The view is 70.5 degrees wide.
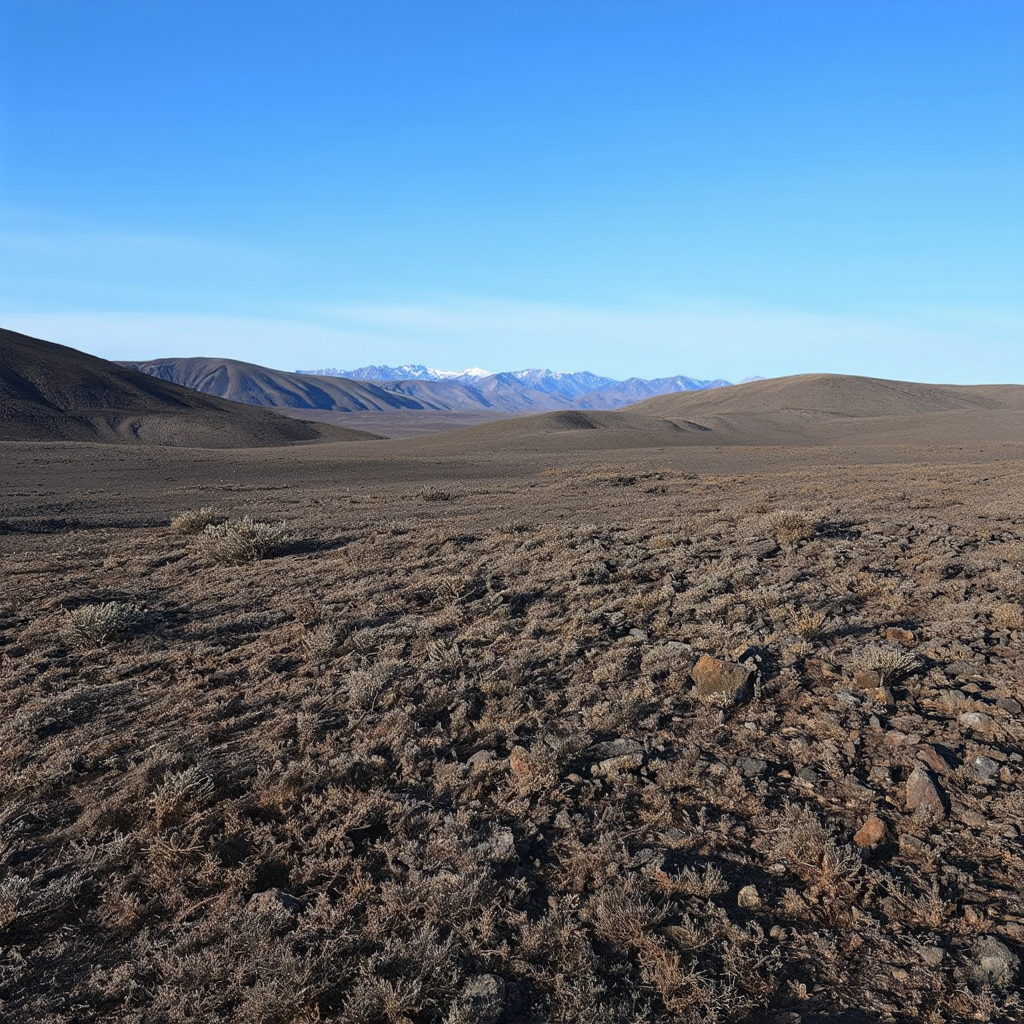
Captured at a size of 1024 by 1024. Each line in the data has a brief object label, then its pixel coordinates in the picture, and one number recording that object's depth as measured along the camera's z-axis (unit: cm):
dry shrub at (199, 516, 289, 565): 1052
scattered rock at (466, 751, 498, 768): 469
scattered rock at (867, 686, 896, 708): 527
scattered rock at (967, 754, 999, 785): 438
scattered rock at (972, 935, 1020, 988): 305
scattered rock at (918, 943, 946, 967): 314
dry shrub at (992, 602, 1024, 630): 654
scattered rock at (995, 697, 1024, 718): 506
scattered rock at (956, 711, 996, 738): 486
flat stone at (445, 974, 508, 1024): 285
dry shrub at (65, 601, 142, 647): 701
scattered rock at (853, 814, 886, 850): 389
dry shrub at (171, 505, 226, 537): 1334
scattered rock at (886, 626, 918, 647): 634
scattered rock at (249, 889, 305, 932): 339
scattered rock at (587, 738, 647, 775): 462
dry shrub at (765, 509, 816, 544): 1023
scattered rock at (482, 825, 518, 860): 382
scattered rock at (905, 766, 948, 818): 412
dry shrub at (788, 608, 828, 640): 647
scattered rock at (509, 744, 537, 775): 460
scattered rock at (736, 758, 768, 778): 455
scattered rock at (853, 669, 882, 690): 551
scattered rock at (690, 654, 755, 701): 550
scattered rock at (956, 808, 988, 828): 401
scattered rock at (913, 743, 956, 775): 447
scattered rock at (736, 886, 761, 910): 350
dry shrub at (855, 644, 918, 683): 559
